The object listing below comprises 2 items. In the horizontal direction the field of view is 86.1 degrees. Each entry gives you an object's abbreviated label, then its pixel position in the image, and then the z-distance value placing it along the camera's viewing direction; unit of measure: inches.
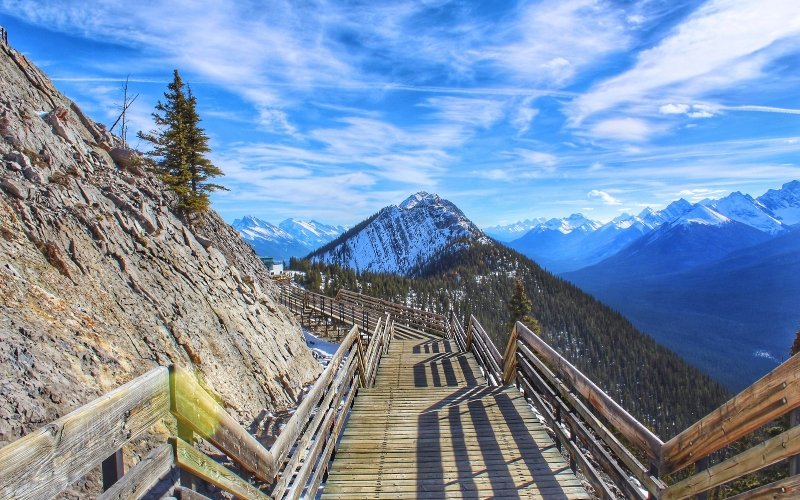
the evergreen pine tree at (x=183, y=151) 585.6
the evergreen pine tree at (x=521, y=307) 1647.4
